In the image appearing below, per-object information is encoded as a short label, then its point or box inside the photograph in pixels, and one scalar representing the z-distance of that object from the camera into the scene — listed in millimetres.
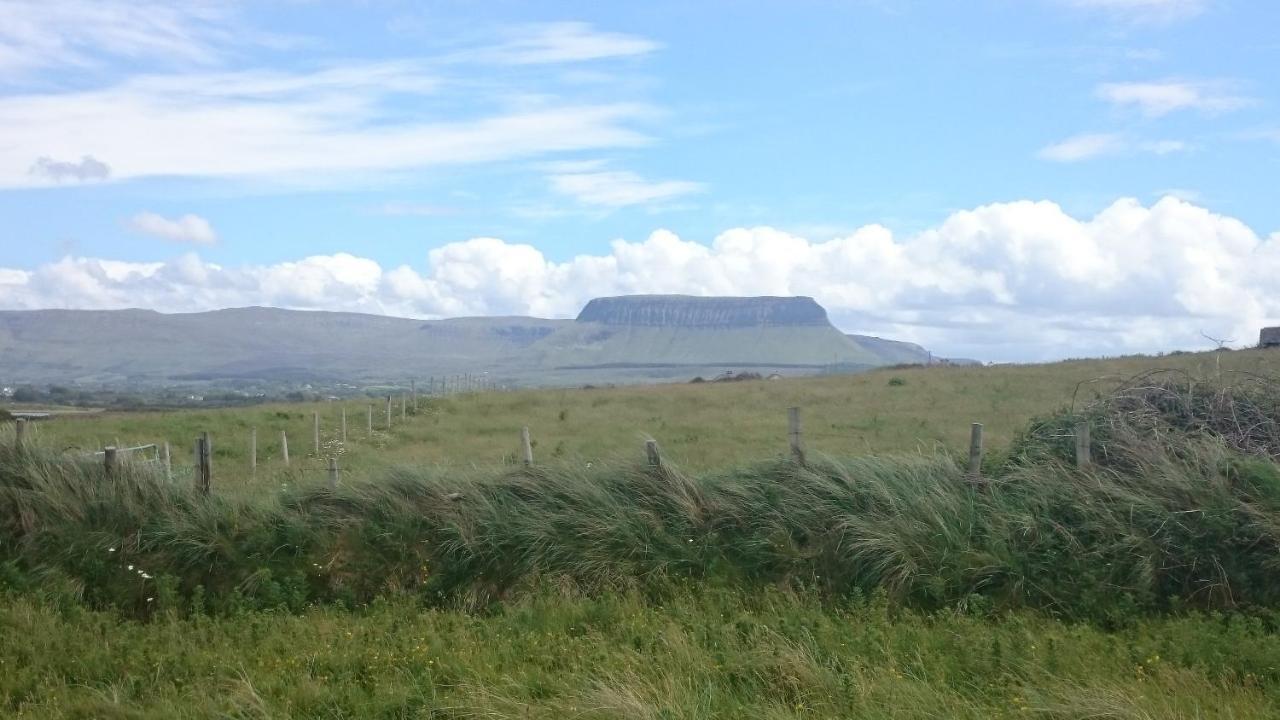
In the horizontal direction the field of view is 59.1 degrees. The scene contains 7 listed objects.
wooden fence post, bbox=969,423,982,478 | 9914
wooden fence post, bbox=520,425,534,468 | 11170
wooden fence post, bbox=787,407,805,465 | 10602
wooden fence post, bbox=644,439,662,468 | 10741
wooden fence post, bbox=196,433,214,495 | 11492
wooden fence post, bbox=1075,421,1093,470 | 9773
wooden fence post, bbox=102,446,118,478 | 11461
